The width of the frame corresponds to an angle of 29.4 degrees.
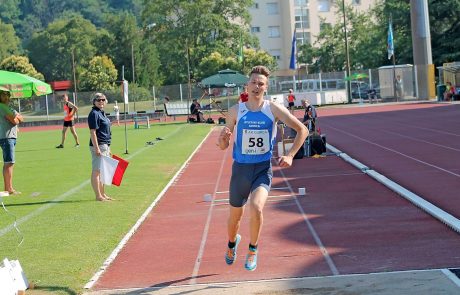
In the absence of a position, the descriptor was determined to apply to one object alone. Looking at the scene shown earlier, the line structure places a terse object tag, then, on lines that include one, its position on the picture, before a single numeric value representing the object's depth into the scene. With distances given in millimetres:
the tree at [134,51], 96938
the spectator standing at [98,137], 14789
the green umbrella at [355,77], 67188
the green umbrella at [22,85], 14555
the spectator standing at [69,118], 31316
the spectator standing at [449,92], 54594
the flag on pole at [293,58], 65588
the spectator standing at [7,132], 16438
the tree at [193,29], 91250
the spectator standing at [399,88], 63856
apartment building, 109812
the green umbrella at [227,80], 50719
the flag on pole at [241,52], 74188
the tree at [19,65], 101375
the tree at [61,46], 114469
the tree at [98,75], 91875
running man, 8430
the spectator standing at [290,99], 43981
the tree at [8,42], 129875
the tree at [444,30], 74375
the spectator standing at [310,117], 24141
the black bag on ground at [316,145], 22344
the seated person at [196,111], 49219
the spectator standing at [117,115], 53469
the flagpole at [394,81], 63512
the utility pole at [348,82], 67888
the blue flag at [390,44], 63200
